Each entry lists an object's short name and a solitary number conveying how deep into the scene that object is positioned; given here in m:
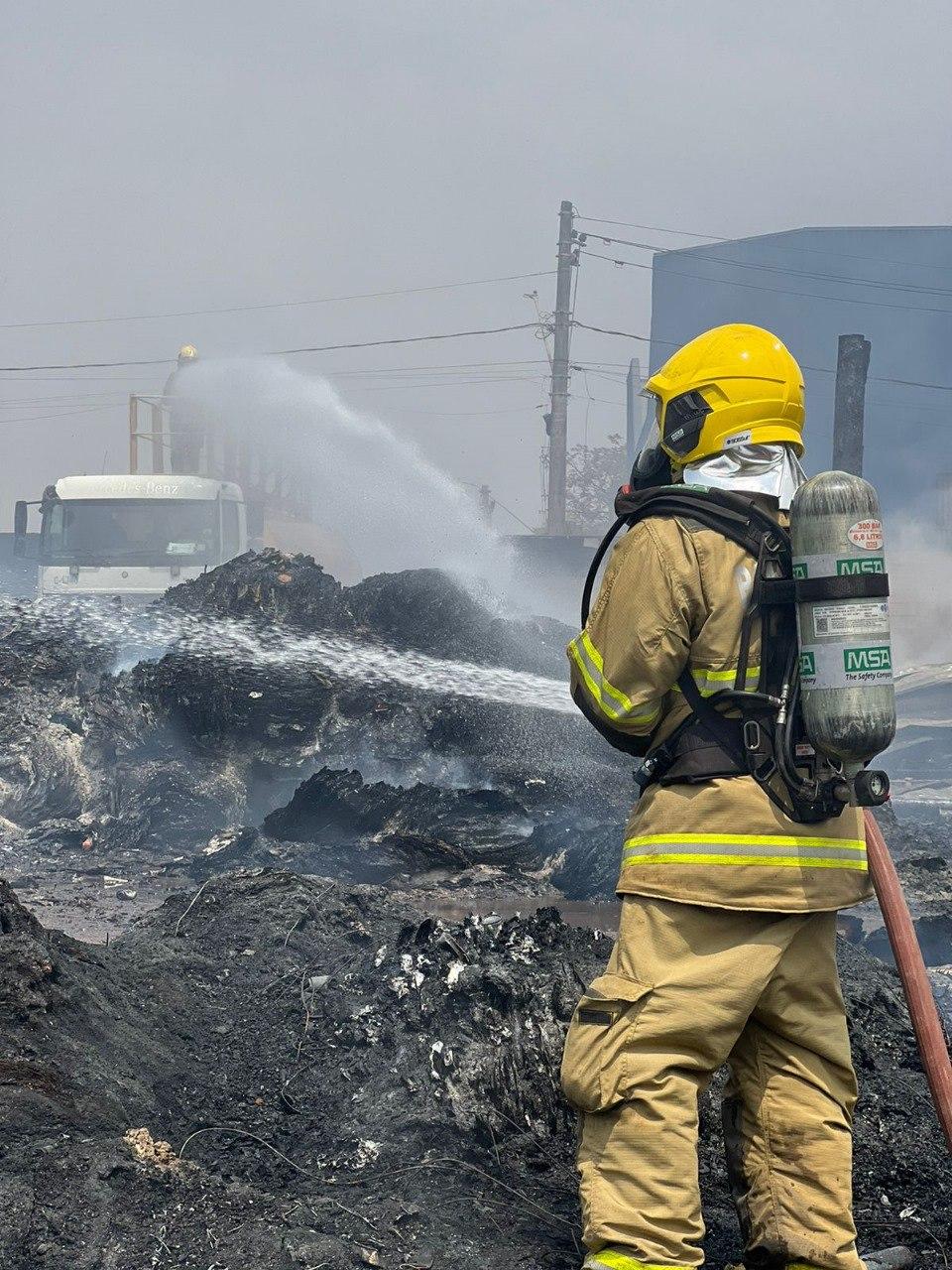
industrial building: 33.97
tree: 52.34
